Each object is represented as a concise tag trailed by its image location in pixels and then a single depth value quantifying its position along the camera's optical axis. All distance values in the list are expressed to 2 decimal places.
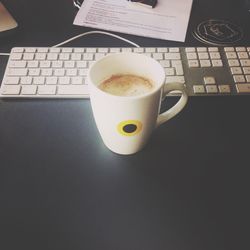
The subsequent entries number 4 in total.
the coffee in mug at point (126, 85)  0.44
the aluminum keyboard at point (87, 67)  0.54
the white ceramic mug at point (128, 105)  0.39
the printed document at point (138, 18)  0.68
